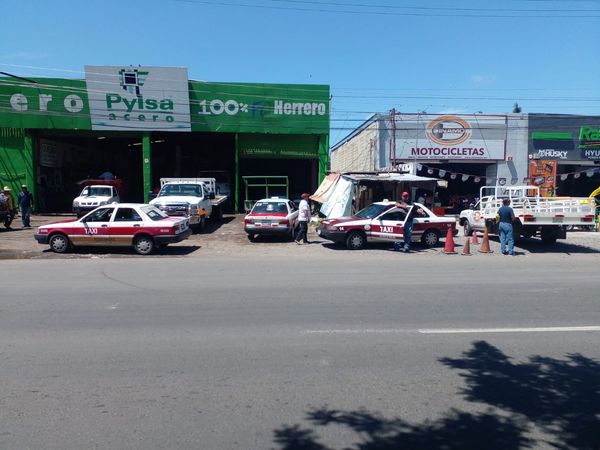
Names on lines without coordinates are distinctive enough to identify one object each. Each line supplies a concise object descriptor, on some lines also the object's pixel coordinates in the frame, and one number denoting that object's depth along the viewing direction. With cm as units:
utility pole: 2839
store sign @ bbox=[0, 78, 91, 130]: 2584
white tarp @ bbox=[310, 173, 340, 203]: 2306
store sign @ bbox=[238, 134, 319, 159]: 2836
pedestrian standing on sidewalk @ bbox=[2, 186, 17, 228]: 1947
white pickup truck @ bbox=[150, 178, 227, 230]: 1747
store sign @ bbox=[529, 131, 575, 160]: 2984
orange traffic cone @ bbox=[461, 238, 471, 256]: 1390
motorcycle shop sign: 2959
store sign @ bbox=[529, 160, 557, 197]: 2922
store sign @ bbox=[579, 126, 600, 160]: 2998
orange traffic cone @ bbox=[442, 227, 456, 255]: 1425
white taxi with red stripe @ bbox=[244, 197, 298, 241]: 1645
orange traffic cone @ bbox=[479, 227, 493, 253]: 1435
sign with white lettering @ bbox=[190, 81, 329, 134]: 2694
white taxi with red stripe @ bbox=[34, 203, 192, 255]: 1356
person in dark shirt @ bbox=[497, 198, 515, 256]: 1378
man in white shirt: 1575
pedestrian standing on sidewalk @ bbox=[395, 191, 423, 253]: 1446
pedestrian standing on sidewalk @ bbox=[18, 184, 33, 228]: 1955
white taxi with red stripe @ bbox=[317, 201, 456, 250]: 1481
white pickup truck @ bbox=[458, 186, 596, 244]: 1412
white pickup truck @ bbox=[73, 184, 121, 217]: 2269
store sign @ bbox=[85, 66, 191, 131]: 2594
